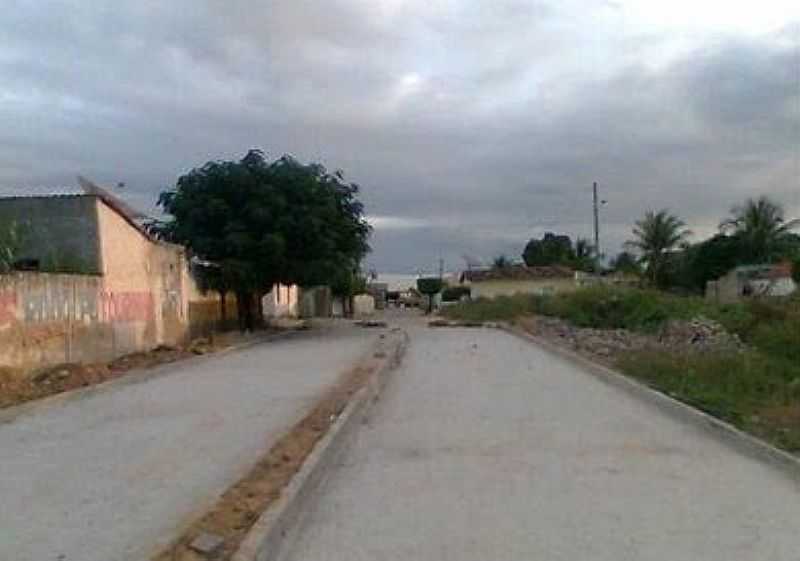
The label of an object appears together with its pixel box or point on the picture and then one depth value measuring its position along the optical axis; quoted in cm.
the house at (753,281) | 5328
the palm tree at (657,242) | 7312
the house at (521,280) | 9200
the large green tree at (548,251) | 12123
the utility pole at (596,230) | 6545
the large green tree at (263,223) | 3988
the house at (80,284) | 1894
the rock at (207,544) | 649
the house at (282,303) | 5897
